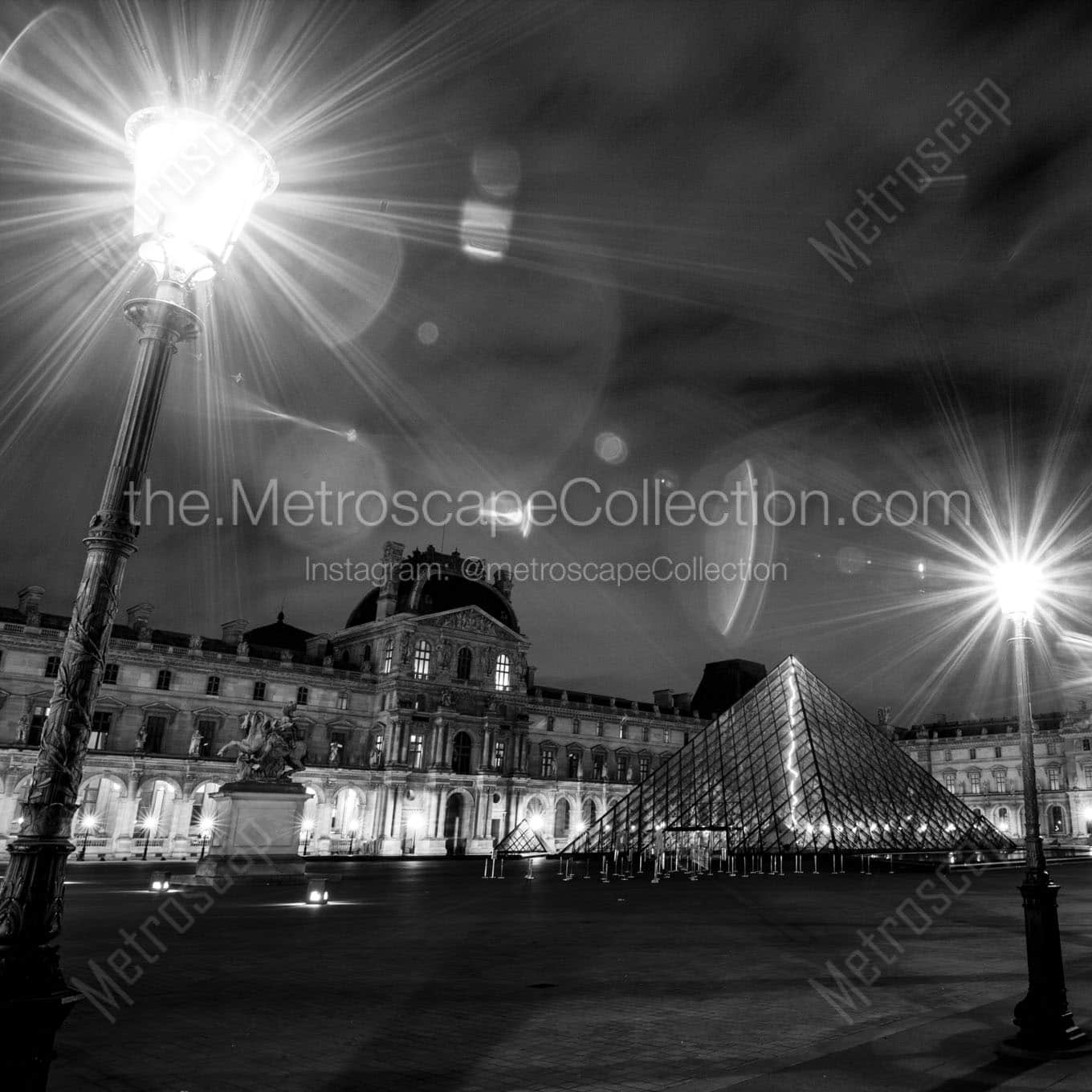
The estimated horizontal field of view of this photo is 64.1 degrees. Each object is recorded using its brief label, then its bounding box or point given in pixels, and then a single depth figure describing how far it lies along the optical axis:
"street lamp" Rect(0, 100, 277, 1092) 4.07
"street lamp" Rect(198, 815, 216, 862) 45.09
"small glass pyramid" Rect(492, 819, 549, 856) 58.41
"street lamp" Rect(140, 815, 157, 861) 44.88
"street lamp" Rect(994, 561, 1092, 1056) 6.63
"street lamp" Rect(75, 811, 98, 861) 42.69
